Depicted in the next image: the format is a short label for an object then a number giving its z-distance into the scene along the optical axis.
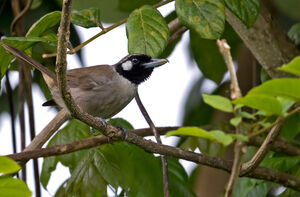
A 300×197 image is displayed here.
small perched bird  6.90
